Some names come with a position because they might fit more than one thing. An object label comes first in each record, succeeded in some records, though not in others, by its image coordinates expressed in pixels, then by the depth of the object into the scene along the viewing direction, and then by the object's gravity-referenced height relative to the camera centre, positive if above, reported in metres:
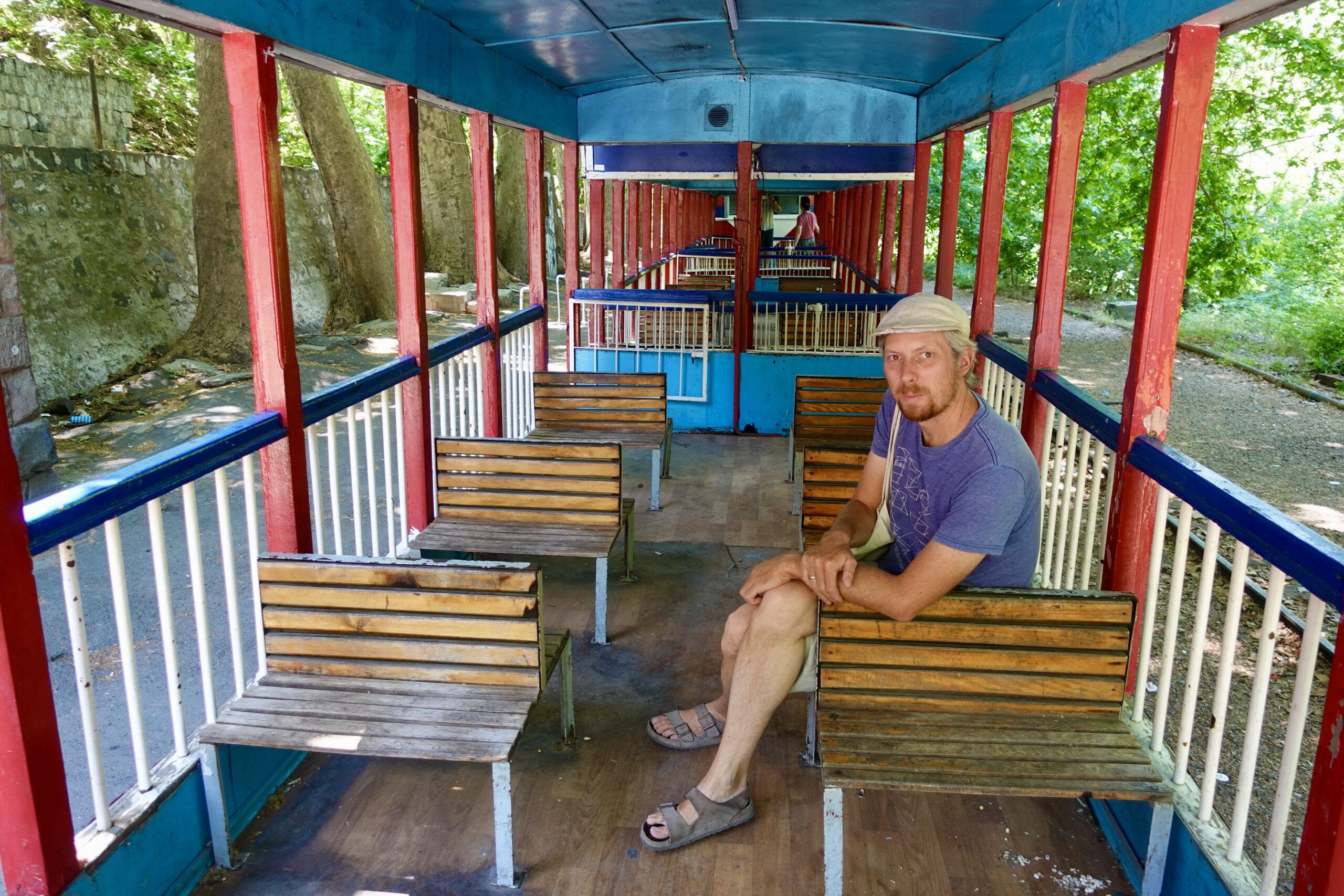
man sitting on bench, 2.62 -0.85
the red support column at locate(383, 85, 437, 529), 4.86 -0.23
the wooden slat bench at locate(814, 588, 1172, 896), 2.57 -1.29
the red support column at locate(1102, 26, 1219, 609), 3.08 -0.11
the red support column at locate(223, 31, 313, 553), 3.33 -0.12
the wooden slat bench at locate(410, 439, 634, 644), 4.44 -1.18
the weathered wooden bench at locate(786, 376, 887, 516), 6.13 -1.03
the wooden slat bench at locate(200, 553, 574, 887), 2.81 -1.29
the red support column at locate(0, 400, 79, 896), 2.12 -1.15
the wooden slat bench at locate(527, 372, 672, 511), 6.55 -1.08
